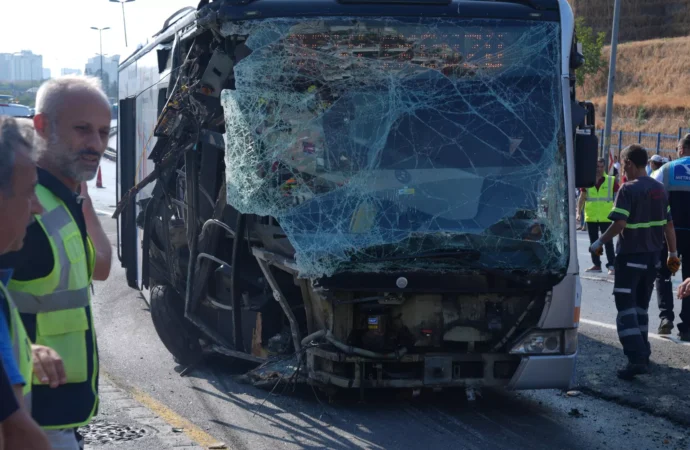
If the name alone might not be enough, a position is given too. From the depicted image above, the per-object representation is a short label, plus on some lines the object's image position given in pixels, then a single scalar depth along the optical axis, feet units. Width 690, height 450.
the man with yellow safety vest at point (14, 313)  7.51
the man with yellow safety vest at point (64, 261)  10.30
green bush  140.77
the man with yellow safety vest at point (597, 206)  48.57
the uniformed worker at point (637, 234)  27.07
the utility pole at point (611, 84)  78.54
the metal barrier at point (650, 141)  102.63
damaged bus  19.77
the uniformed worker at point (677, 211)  31.40
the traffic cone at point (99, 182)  109.99
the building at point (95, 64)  390.83
